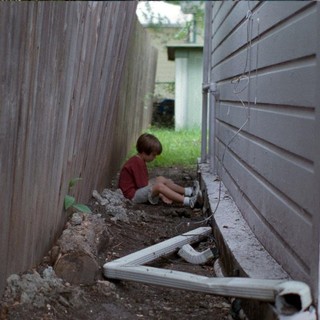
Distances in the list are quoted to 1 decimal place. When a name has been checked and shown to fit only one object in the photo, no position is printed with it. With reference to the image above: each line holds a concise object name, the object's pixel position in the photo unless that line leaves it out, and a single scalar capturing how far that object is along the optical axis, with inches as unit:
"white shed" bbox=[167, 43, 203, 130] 588.4
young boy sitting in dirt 258.4
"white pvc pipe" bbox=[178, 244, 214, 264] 171.8
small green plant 165.5
